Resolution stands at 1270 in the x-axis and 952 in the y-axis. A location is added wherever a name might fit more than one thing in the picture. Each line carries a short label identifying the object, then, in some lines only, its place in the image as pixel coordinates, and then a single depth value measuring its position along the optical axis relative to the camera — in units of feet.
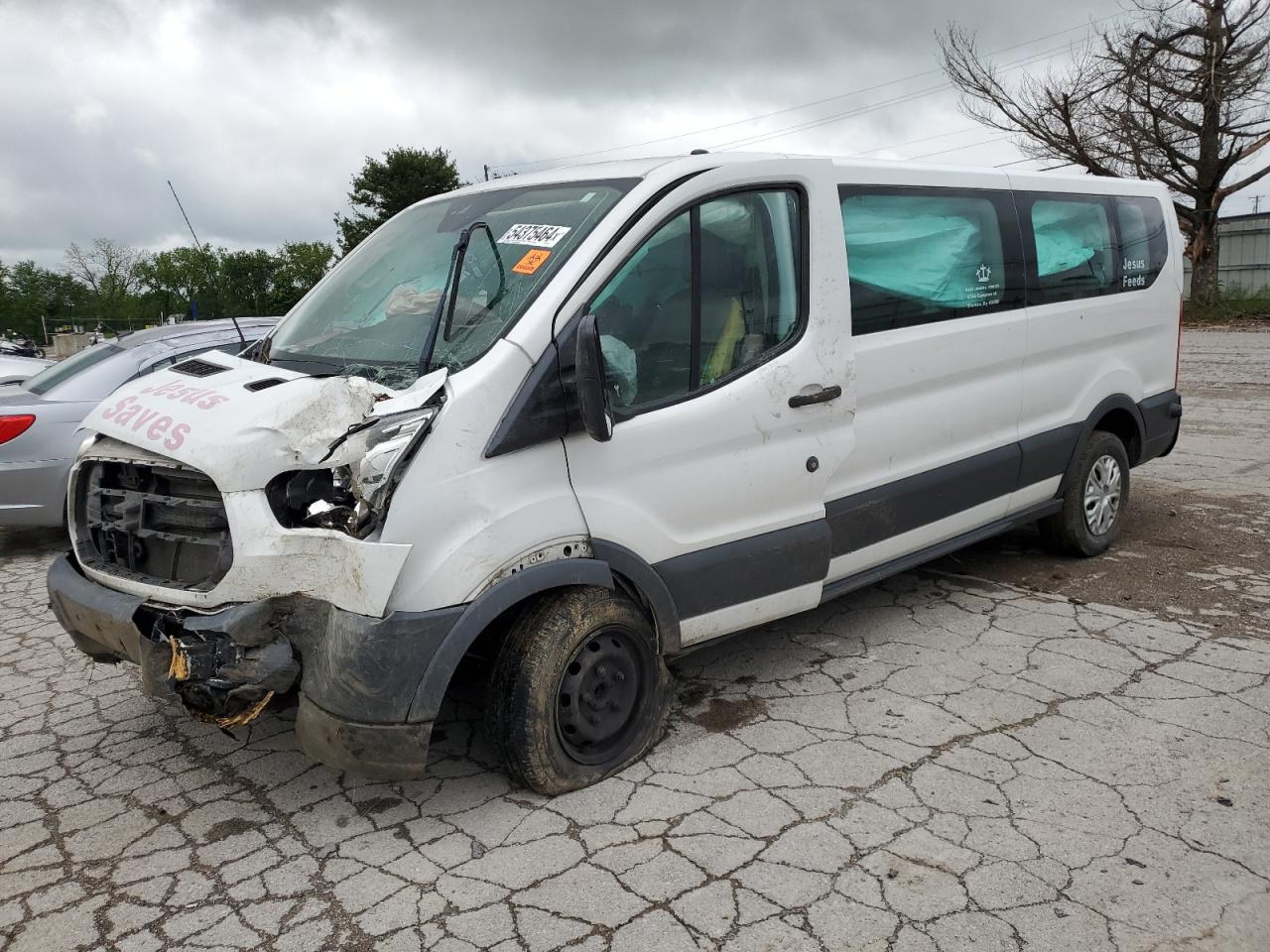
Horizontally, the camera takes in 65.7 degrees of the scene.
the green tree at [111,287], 233.96
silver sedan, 20.95
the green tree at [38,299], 235.81
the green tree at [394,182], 201.77
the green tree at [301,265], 237.02
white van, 9.71
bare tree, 89.30
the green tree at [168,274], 262.06
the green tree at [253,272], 217.72
